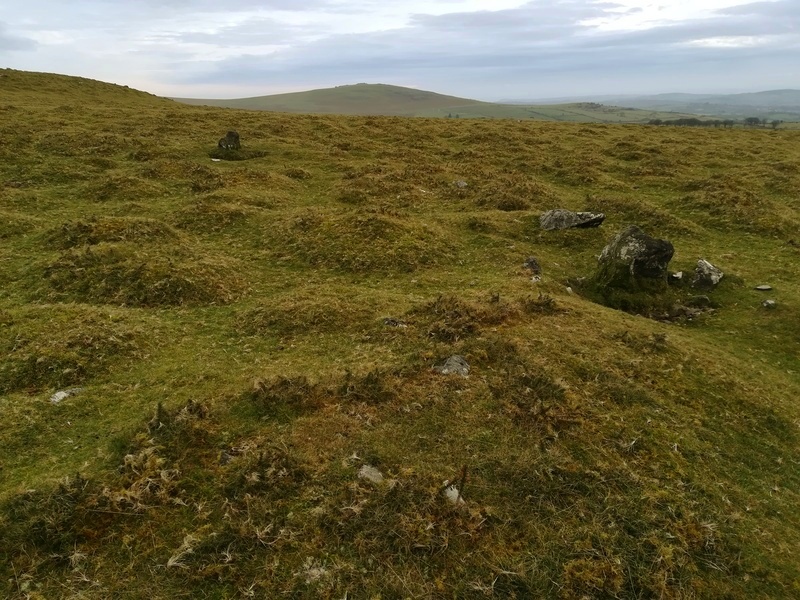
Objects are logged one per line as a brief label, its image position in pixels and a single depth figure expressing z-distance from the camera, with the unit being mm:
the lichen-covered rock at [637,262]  16047
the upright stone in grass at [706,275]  16984
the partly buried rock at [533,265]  17188
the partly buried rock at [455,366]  10406
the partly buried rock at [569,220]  21406
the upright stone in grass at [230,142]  34344
